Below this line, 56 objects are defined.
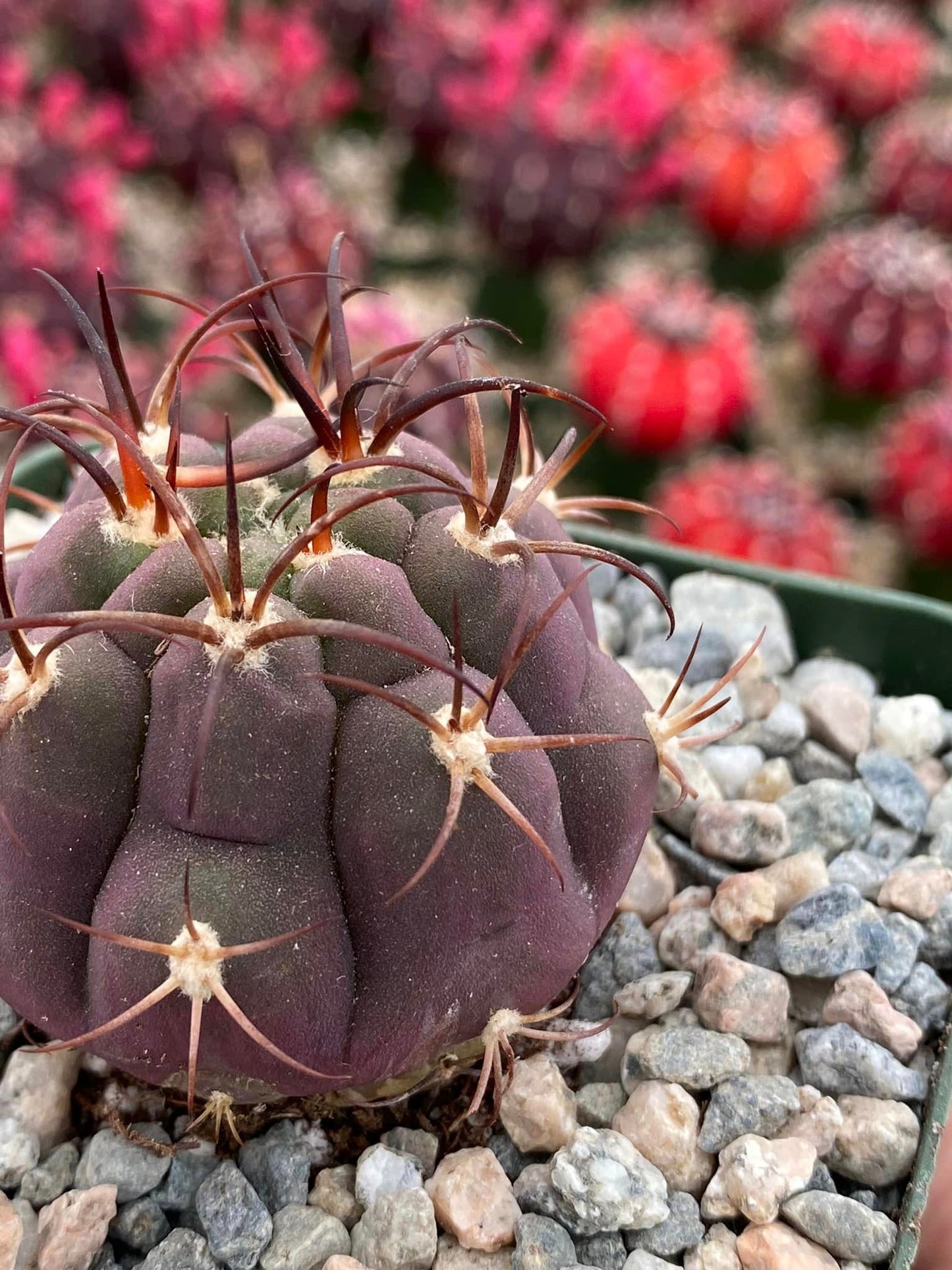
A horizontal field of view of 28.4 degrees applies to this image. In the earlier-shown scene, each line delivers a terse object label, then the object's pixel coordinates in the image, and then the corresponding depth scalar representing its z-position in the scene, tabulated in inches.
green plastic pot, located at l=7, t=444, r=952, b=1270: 9.8
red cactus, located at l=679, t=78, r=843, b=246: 15.8
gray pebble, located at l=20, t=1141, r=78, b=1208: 6.8
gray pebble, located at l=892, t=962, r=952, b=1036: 7.7
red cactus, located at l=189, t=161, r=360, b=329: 14.3
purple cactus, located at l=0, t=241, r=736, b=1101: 5.5
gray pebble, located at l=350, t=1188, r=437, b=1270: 6.5
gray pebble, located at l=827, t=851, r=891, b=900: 8.4
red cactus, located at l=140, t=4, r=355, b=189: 16.1
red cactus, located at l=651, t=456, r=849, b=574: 12.9
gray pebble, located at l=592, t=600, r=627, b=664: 9.9
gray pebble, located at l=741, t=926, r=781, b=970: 7.9
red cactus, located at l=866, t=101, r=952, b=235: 15.9
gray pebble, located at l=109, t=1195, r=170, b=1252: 6.6
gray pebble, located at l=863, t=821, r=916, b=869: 8.7
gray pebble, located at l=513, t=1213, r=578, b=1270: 6.4
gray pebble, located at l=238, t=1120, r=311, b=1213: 6.8
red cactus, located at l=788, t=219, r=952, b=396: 14.0
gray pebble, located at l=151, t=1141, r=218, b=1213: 6.8
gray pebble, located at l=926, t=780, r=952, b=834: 9.0
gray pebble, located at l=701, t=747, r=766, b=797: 9.1
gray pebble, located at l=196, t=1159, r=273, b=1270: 6.4
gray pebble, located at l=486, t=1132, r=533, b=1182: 7.0
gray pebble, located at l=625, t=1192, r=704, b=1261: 6.6
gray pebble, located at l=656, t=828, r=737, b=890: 8.4
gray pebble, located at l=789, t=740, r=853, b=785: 9.3
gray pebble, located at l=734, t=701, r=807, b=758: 9.3
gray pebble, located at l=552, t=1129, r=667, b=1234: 6.5
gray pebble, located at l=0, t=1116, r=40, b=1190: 6.9
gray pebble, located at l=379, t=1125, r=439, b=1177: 7.0
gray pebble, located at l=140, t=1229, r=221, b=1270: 6.4
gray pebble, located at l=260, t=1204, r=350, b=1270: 6.5
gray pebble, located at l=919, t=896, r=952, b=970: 8.0
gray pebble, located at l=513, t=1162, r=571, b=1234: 6.6
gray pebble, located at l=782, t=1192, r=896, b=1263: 6.6
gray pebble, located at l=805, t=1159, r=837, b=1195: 6.9
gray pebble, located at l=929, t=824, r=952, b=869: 8.6
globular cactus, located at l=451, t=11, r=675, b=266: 15.1
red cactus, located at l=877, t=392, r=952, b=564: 13.1
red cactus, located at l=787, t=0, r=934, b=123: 17.9
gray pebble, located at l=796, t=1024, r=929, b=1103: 7.2
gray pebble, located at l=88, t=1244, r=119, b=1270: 6.5
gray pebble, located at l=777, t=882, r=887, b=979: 7.7
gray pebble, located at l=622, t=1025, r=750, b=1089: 7.1
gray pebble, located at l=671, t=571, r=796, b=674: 9.8
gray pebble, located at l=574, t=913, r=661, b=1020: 7.7
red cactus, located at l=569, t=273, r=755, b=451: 13.7
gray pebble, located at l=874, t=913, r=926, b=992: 7.7
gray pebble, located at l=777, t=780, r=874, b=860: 8.7
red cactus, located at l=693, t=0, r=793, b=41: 19.3
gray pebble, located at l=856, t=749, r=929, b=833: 8.9
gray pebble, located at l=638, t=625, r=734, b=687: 9.6
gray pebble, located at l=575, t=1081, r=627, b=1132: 7.2
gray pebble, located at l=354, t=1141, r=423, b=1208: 6.7
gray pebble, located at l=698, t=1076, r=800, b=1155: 7.0
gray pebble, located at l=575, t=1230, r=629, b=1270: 6.6
